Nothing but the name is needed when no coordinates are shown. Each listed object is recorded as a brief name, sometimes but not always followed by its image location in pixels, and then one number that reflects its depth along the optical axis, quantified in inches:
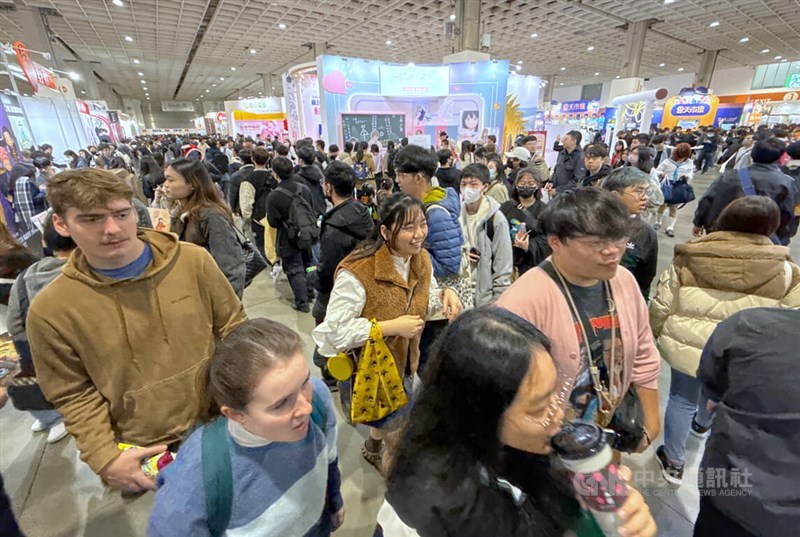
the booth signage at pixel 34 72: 254.8
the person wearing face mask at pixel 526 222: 108.9
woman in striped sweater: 34.5
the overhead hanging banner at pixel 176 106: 1555.1
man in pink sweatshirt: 52.1
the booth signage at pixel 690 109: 567.5
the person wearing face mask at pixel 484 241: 98.9
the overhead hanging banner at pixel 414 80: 396.5
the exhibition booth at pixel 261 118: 623.5
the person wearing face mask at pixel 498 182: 149.6
